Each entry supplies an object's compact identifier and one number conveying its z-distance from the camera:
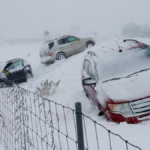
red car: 3.99
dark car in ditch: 12.10
